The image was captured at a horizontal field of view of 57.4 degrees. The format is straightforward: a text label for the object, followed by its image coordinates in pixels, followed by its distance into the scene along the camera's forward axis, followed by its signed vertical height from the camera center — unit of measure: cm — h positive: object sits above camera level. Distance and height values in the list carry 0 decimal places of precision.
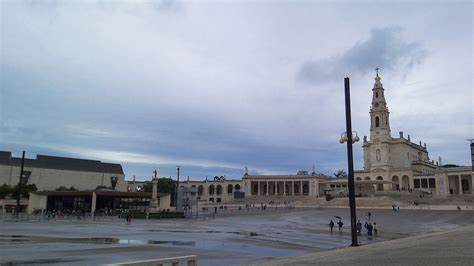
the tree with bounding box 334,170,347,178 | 16689 +1253
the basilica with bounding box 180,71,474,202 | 11338 +860
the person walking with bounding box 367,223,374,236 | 3203 -176
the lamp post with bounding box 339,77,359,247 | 2078 +264
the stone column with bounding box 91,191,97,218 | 7281 +26
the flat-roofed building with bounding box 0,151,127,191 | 12219 +902
